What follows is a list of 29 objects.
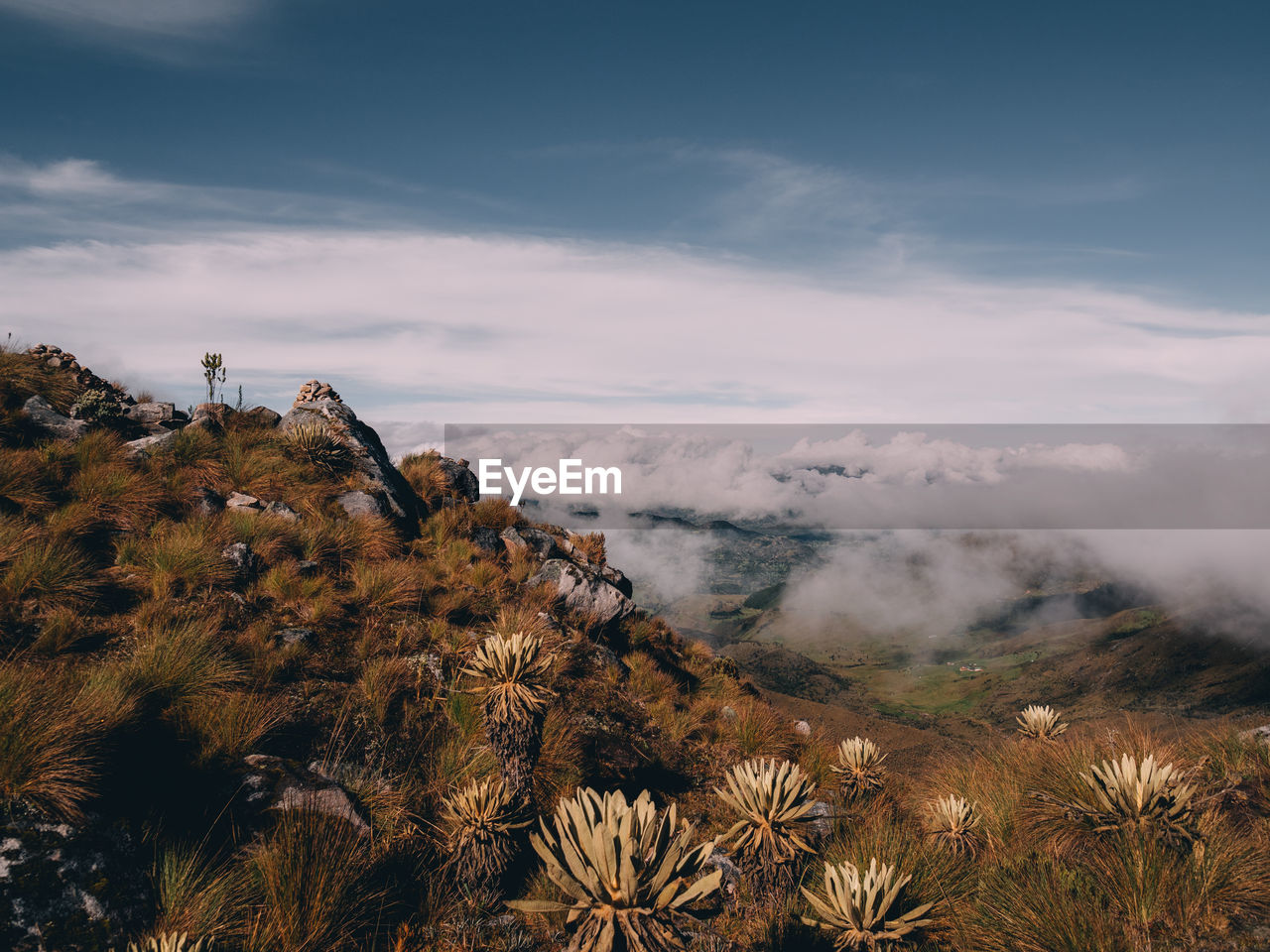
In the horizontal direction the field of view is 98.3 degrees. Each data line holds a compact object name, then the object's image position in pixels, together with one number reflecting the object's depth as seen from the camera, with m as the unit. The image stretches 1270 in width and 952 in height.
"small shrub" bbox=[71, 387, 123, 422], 11.76
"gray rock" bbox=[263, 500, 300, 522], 10.93
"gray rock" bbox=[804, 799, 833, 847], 6.84
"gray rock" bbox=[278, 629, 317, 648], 7.75
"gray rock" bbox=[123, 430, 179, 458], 11.04
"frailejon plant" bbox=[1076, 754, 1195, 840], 5.10
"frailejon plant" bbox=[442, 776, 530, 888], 4.95
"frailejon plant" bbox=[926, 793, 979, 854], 6.30
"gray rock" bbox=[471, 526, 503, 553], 13.94
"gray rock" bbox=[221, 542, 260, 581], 8.84
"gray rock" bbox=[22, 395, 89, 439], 10.77
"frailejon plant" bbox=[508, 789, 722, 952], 3.35
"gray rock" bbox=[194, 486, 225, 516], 10.34
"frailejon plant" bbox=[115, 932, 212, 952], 3.11
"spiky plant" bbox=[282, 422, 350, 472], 13.84
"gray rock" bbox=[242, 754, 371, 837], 4.72
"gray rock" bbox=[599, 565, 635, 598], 16.05
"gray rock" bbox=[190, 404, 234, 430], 13.45
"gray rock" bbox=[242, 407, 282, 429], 15.36
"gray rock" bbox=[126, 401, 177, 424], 13.02
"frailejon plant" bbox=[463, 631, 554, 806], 5.82
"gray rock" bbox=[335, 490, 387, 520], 12.63
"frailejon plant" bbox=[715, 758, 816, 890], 5.06
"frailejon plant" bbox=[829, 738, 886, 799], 8.34
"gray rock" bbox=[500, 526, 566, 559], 14.46
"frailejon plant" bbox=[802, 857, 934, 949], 4.34
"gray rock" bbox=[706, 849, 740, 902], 5.76
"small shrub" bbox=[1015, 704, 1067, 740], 8.63
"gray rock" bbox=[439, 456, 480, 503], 17.57
